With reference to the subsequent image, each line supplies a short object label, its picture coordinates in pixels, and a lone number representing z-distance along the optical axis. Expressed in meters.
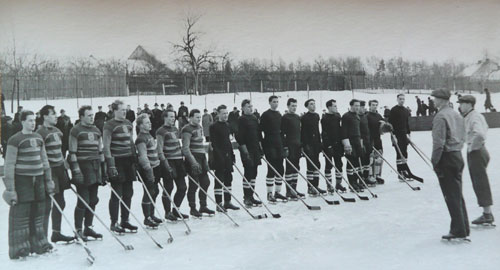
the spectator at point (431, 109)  21.39
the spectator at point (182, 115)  17.98
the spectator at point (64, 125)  11.73
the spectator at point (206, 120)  17.34
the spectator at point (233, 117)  15.73
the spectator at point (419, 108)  23.06
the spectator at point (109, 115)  13.44
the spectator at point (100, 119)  12.67
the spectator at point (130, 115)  16.69
